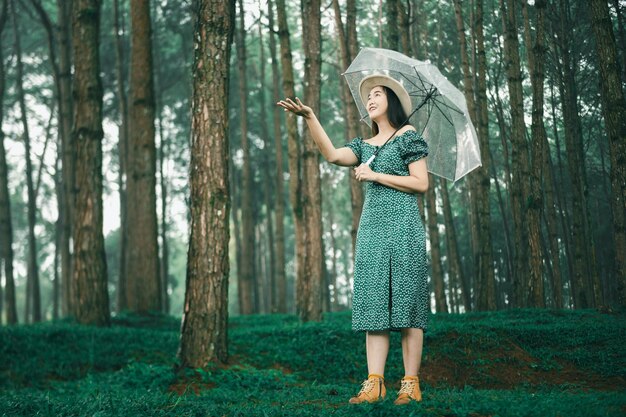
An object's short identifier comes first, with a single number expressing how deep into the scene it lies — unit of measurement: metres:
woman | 4.88
